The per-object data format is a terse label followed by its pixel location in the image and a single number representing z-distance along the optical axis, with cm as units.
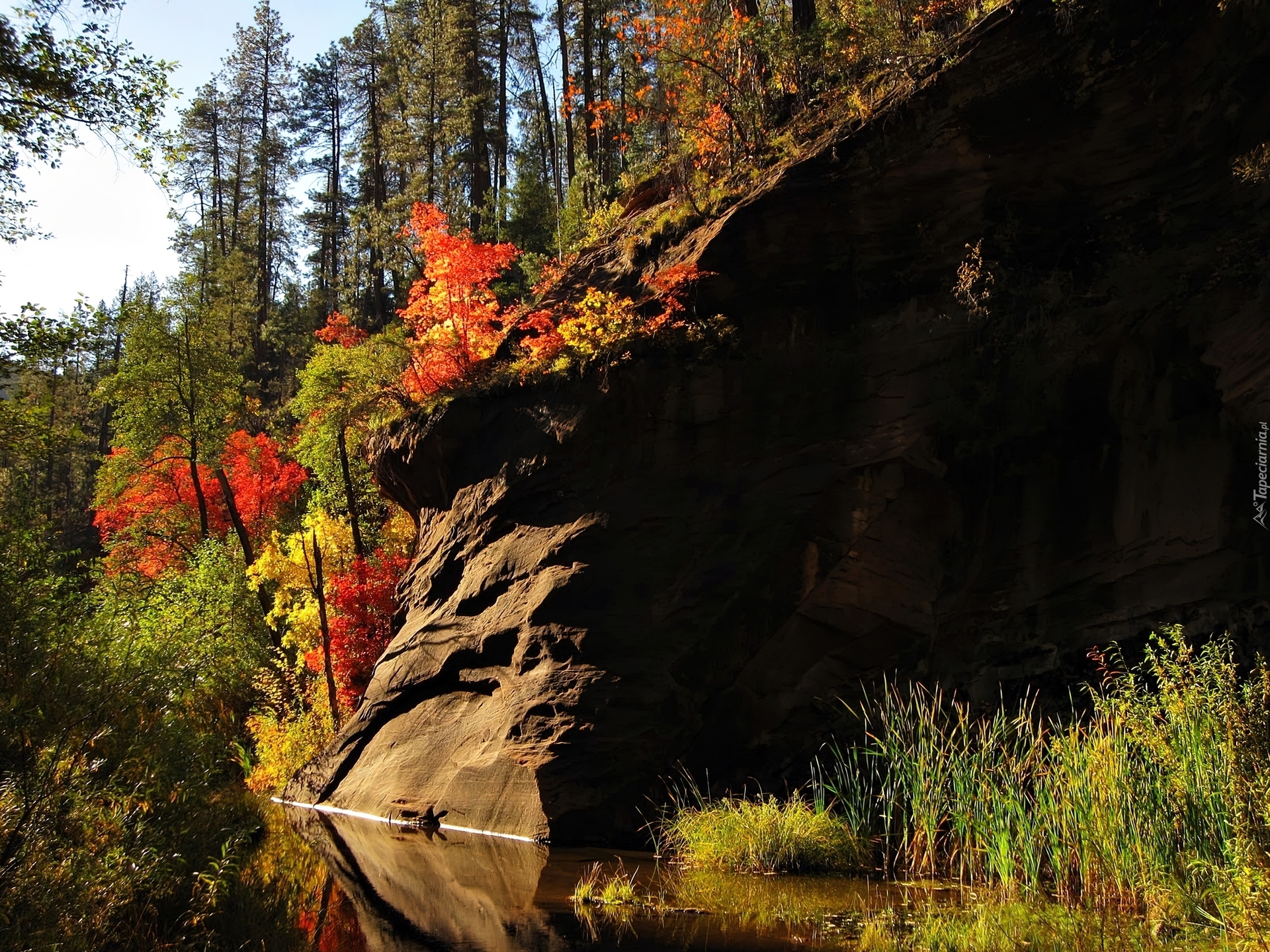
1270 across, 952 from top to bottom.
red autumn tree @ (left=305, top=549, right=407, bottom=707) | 1880
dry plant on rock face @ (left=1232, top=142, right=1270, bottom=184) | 1188
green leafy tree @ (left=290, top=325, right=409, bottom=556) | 1820
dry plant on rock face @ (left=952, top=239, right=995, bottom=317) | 1337
